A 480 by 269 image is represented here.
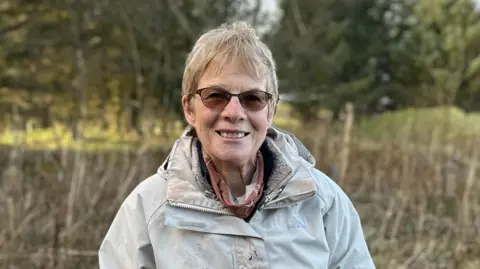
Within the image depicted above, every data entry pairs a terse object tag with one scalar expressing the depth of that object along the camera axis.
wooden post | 6.04
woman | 1.54
